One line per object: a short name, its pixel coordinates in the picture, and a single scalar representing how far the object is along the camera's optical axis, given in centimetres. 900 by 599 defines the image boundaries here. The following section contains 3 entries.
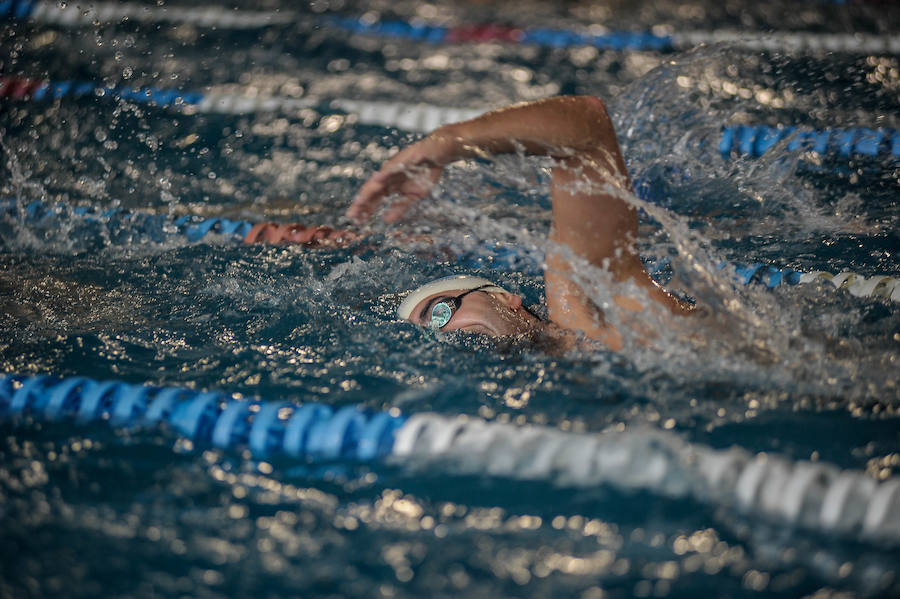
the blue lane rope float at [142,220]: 614
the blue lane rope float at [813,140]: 676
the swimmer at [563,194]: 377
